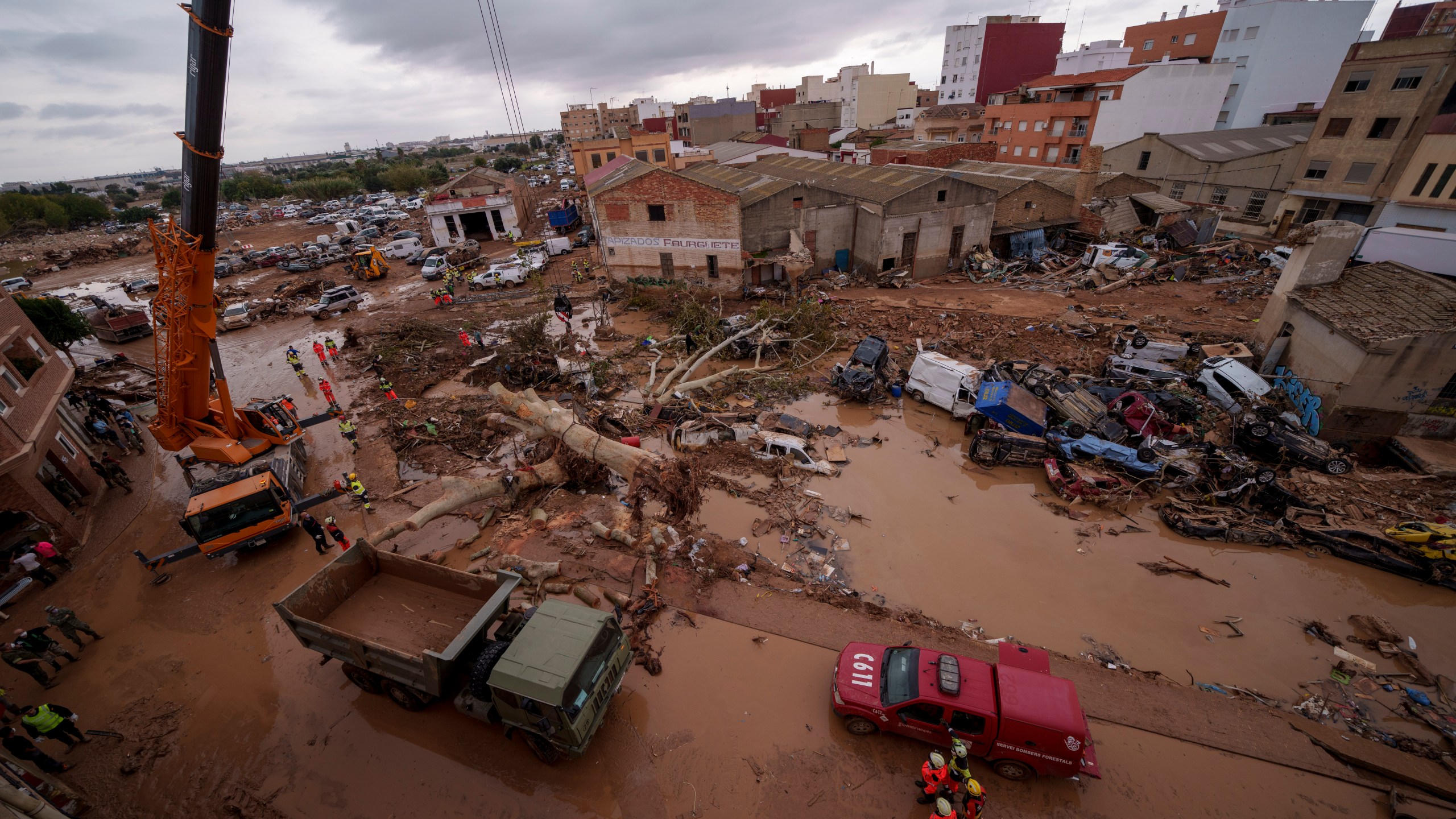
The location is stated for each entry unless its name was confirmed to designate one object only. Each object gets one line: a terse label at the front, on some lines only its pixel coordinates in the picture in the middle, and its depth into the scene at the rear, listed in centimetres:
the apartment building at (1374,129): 2197
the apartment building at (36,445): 1103
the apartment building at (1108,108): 3734
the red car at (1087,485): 1233
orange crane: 794
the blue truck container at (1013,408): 1401
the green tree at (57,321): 1945
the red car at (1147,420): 1390
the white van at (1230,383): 1455
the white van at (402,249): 3688
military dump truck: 645
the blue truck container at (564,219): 4119
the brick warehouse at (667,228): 2527
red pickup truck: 652
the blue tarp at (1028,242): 3017
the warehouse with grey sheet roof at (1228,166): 2922
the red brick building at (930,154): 3844
